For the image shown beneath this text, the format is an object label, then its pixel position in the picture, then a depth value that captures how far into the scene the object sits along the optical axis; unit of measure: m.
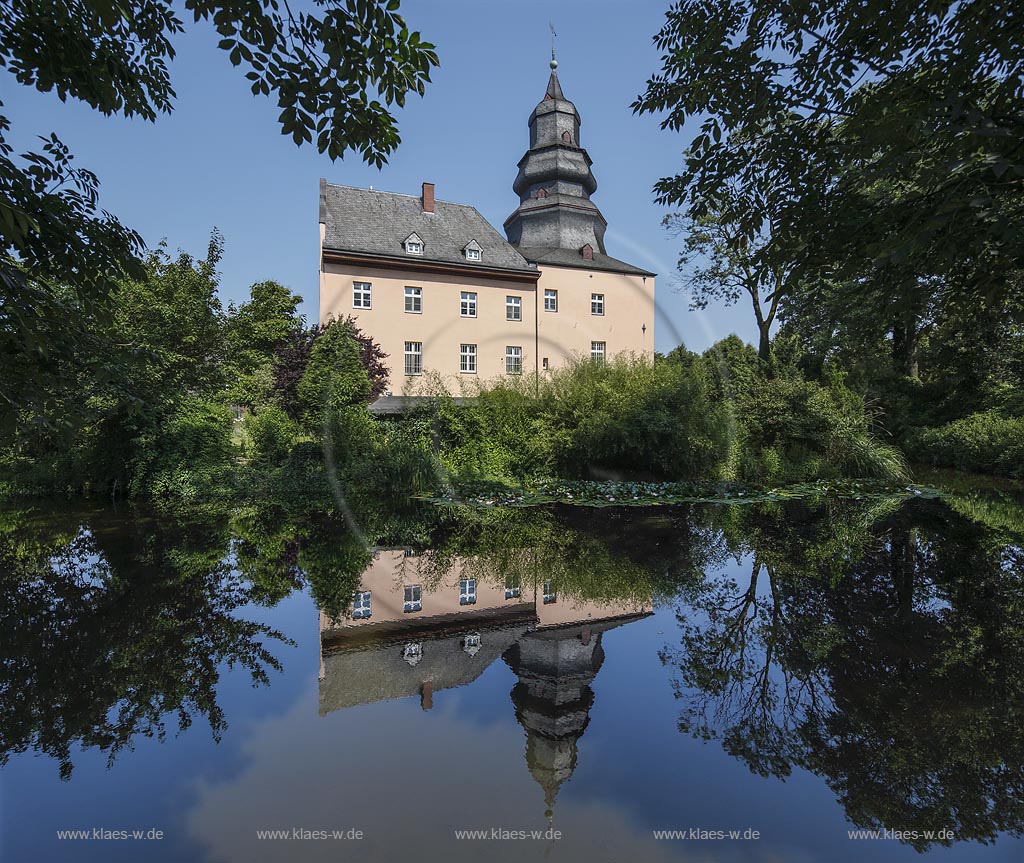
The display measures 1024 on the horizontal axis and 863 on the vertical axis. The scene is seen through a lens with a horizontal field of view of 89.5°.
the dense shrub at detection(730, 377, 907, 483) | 17.12
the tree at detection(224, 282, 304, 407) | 19.09
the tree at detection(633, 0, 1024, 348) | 3.40
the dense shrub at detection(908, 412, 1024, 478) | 18.17
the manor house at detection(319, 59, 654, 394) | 24.91
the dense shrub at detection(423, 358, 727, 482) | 15.86
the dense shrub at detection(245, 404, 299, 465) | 16.84
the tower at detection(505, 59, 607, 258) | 31.66
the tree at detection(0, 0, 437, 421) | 3.03
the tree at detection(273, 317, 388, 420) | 17.64
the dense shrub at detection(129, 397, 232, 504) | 14.52
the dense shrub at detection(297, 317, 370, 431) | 16.67
